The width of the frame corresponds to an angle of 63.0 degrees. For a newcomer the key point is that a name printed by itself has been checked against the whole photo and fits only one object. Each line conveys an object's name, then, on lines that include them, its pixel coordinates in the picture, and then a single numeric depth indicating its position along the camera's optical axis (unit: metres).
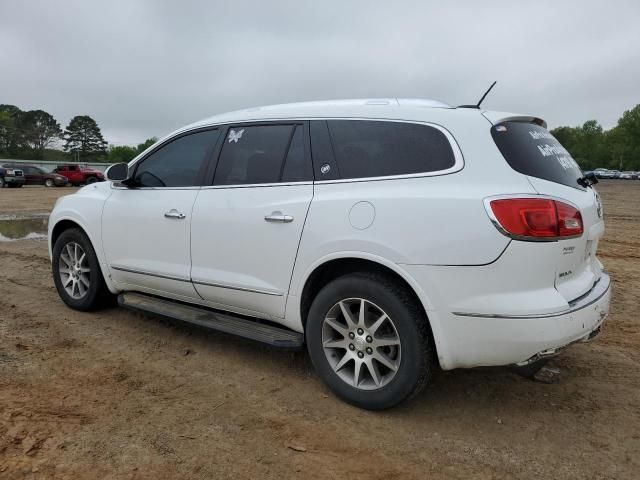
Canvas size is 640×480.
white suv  2.71
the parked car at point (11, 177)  30.92
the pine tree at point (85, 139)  97.19
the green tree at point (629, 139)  89.38
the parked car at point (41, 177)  32.50
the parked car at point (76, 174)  33.00
